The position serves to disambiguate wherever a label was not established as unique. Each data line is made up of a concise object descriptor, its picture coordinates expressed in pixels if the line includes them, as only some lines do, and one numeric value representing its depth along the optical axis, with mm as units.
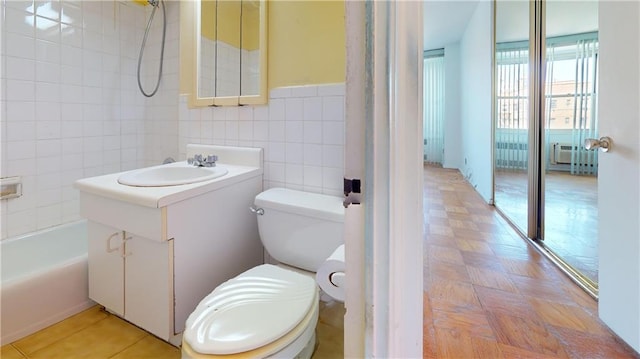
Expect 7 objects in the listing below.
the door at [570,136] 1820
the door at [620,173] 992
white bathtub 1271
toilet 828
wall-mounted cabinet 1601
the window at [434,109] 6043
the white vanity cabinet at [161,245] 1147
